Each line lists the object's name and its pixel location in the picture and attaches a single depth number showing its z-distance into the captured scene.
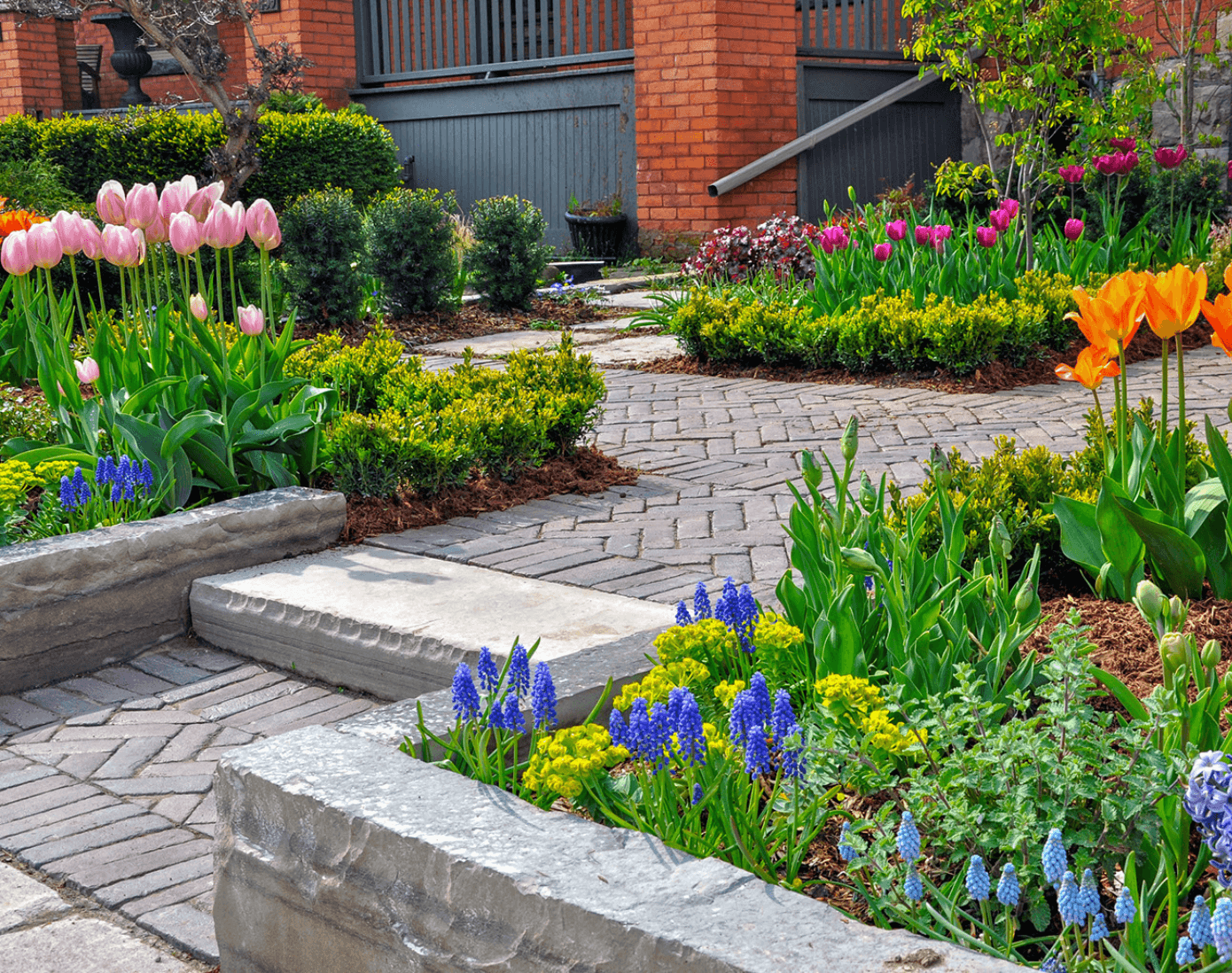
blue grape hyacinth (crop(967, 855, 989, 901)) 1.63
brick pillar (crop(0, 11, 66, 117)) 17.11
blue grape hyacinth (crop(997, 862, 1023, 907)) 1.58
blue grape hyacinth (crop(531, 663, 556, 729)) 2.23
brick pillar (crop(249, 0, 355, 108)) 14.34
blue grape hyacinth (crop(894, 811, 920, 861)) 1.68
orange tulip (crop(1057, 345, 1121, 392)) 2.59
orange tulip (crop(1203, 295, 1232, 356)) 2.29
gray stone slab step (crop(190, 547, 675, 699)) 3.34
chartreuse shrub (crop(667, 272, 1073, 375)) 6.98
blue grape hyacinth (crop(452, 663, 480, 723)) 2.19
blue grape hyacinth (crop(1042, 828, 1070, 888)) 1.54
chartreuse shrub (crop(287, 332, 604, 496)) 4.62
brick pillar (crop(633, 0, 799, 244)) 11.82
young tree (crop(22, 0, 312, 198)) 11.02
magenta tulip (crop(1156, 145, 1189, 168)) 8.43
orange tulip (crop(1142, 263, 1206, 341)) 2.38
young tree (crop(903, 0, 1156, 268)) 8.15
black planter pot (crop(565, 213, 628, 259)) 12.95
